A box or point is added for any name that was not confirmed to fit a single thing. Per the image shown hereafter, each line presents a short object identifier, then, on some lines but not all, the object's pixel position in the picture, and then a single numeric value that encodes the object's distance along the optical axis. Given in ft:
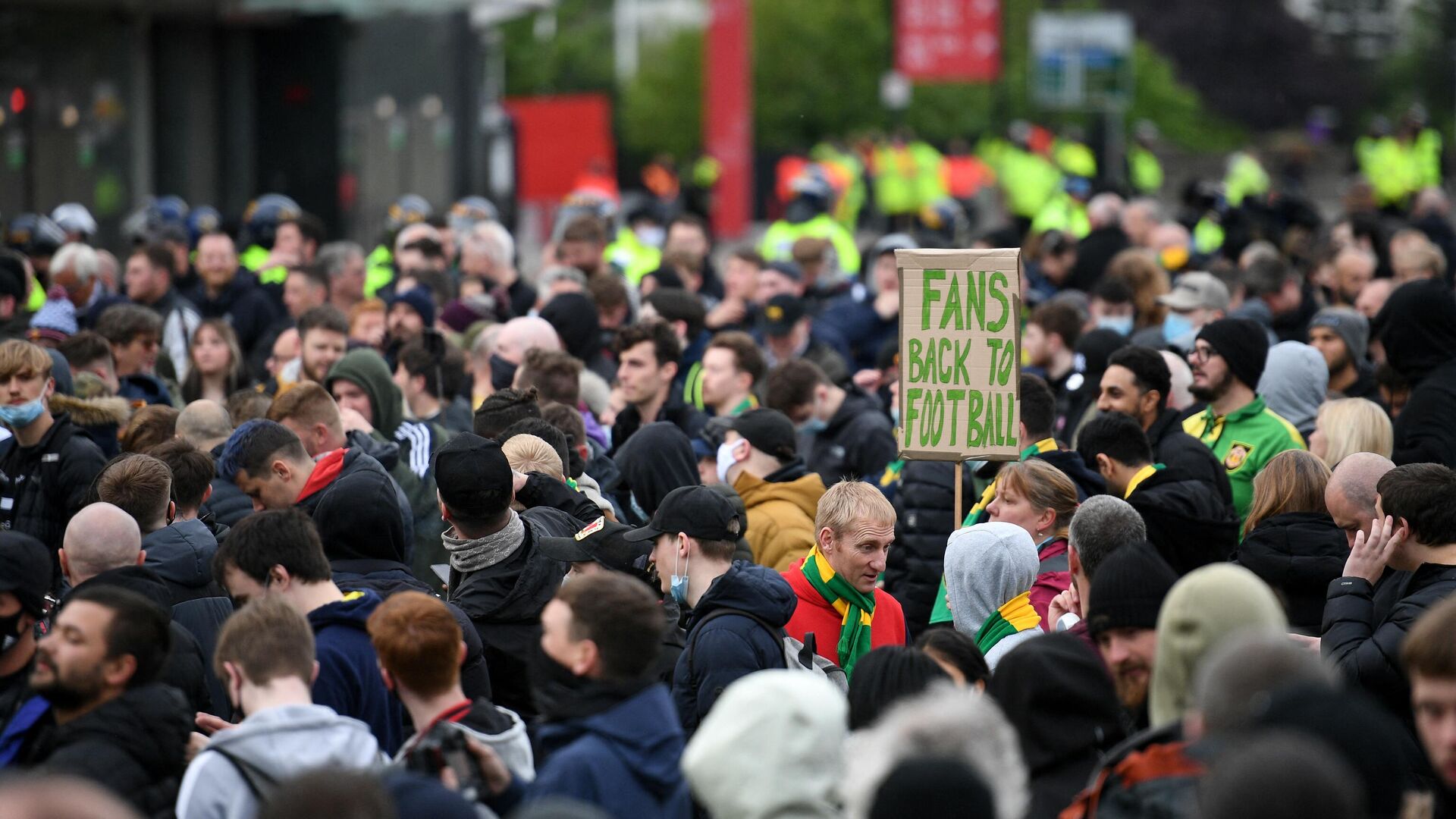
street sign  225.56
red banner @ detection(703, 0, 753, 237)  223.51
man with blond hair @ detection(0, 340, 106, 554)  51.90
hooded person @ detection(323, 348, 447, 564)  55.57
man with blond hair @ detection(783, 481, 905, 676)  42.14
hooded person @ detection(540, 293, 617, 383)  68.54
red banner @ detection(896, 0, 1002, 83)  219.61
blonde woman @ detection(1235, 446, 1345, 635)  44.06
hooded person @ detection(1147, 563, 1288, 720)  28.40
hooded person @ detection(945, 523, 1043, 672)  41.24
